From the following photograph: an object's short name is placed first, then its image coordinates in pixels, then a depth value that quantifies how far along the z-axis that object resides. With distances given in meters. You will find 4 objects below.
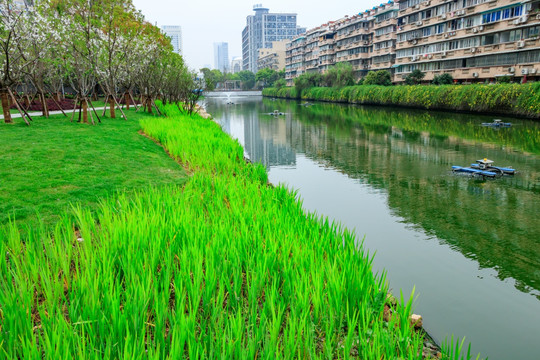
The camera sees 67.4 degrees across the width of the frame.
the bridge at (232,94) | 138.88
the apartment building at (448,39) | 39.62
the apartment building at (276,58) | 161.24
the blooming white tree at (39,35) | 18.66
